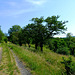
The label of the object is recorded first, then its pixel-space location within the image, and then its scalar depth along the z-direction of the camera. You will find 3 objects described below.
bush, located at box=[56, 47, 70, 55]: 29.42
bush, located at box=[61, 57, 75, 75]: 4.77
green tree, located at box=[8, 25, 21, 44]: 37.06
